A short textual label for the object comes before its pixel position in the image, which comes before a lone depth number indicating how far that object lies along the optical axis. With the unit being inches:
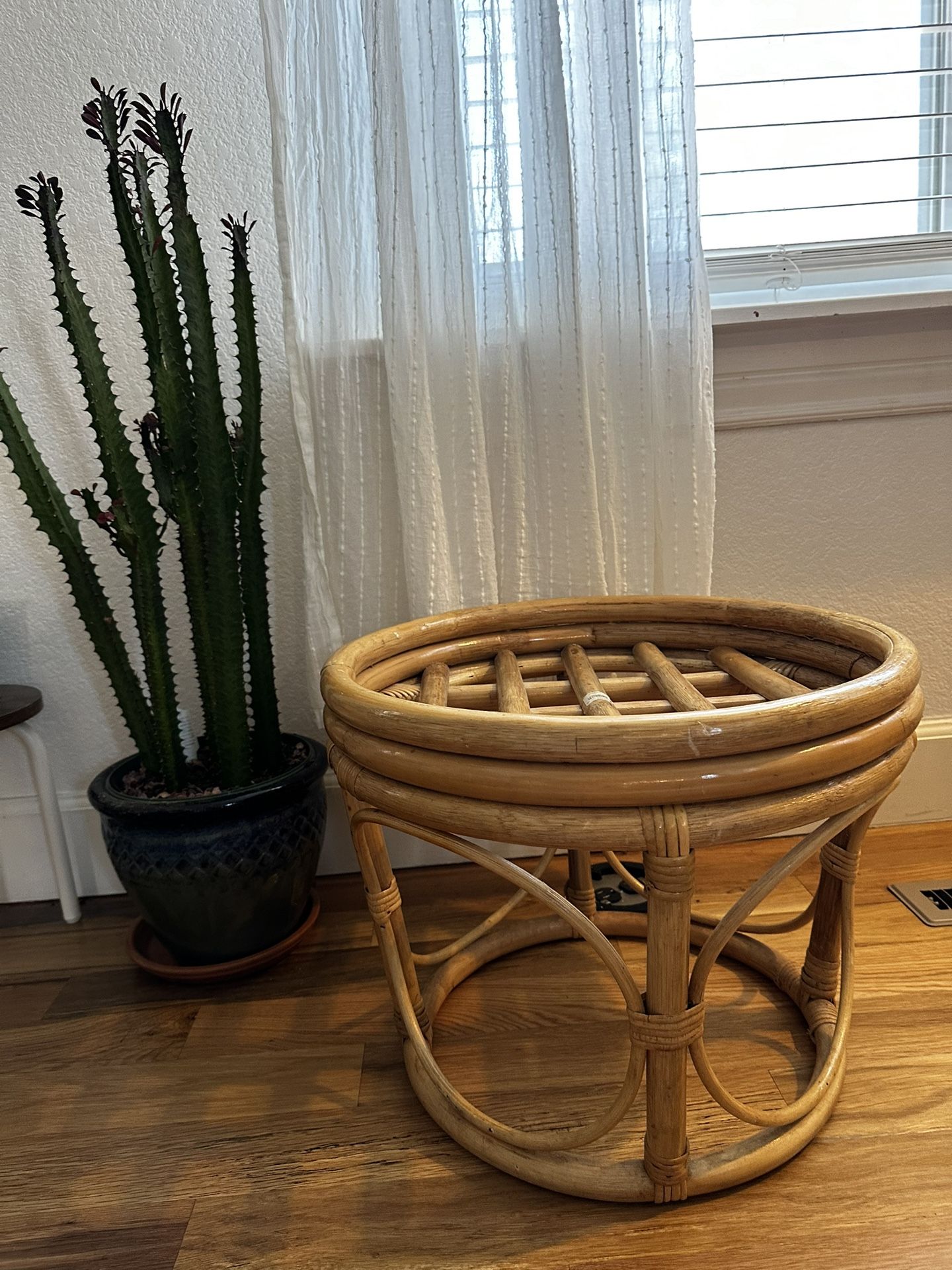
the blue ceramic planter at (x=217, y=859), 41.3
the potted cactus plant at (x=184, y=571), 40.3
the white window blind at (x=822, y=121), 51.3
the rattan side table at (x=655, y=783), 24.5
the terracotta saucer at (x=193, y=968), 43.0
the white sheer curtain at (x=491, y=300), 41.9
